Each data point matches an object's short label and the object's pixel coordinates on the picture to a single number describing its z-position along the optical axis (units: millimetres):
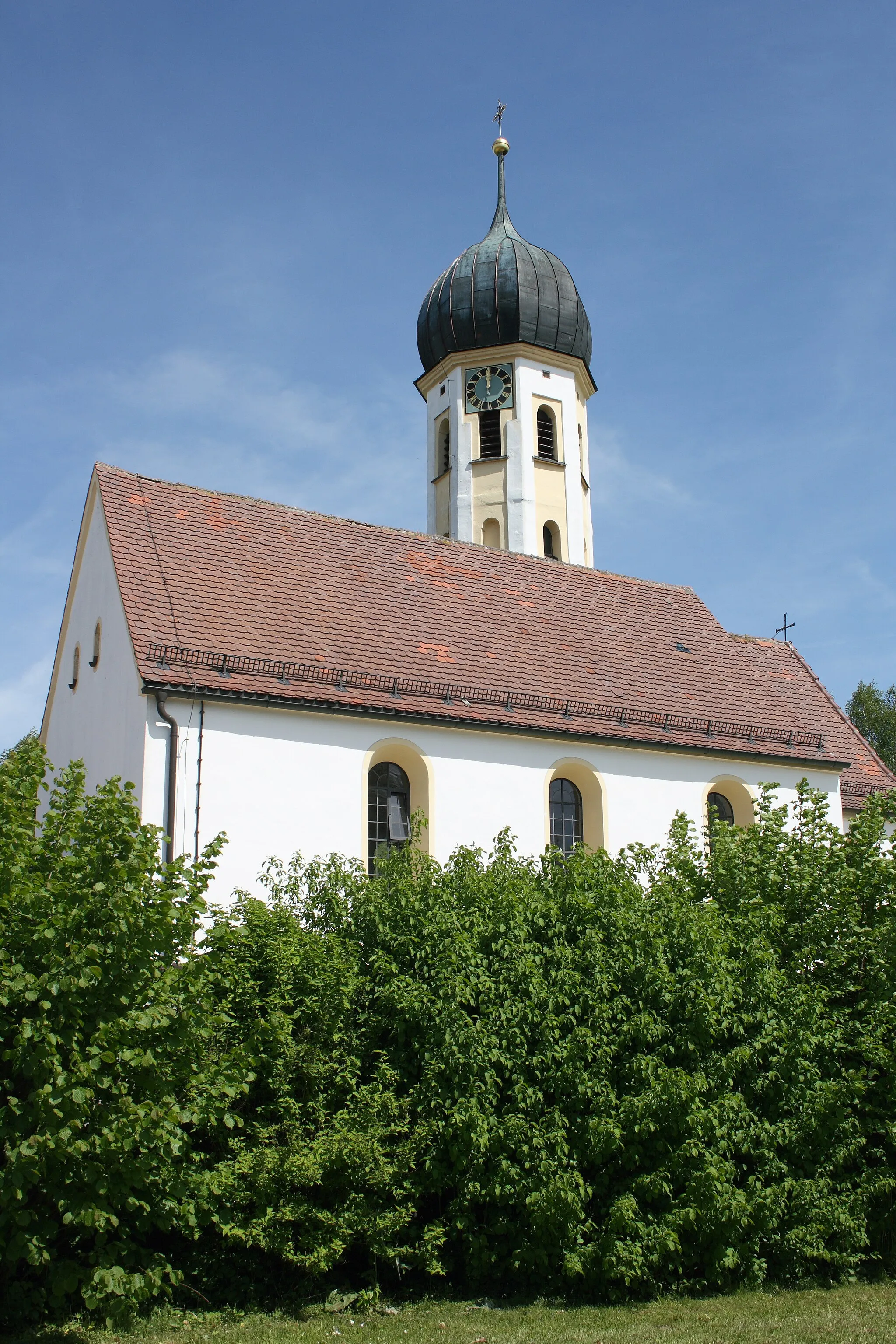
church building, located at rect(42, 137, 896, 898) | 16125
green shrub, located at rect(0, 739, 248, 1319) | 8812
